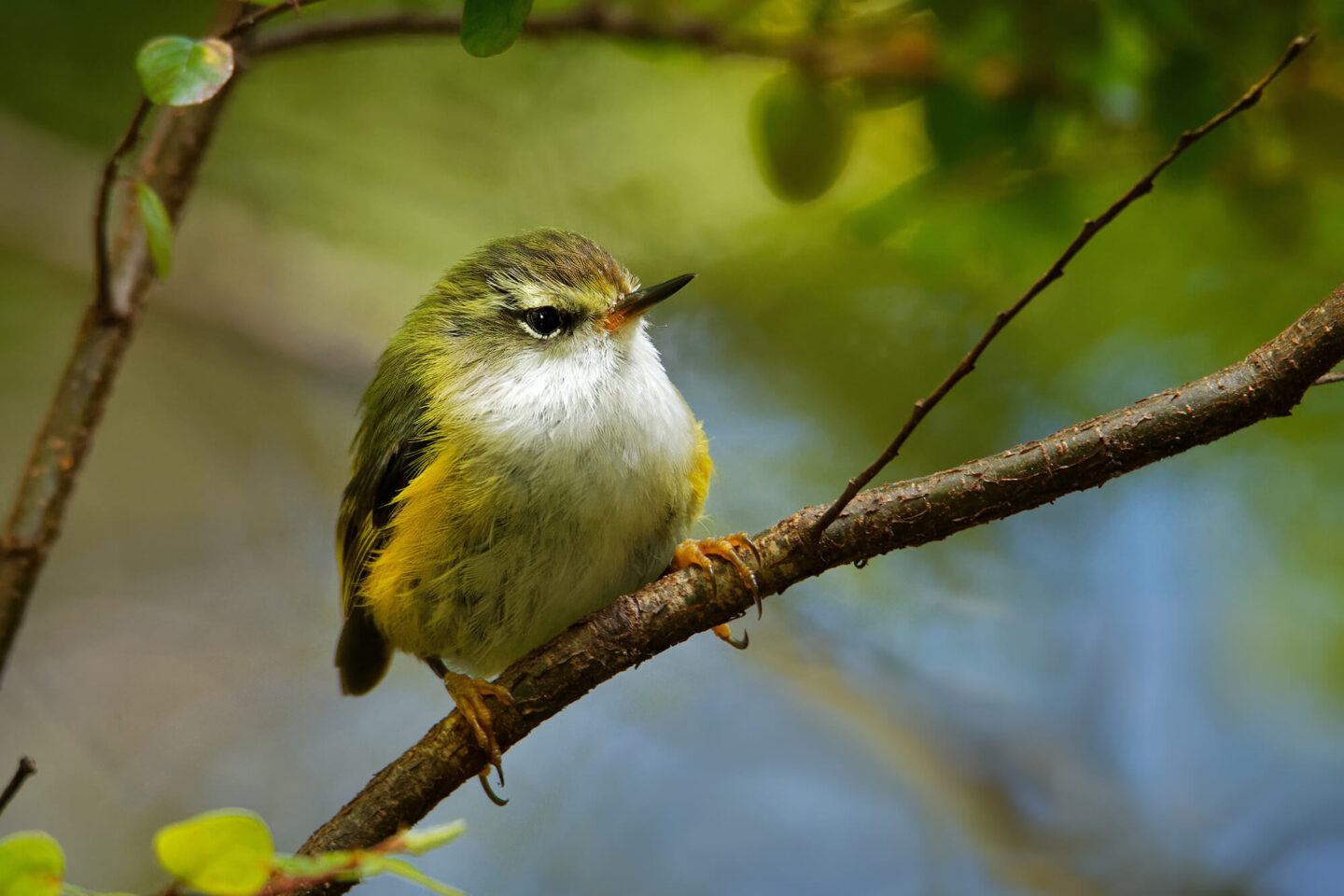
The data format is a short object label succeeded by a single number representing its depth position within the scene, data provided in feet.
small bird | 9.47
